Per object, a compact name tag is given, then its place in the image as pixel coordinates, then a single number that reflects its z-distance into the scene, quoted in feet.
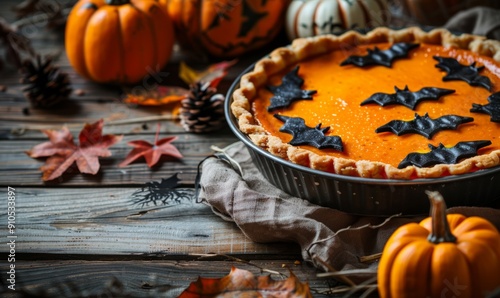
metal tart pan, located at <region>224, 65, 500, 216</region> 6.37
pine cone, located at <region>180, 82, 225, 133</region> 9.34
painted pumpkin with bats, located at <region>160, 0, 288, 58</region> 10.82
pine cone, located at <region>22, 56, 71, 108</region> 10.25
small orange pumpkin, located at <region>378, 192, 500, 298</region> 5.28
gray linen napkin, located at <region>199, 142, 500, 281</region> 6.50
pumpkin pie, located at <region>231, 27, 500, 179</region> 6.79
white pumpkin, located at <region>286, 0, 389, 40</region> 10.68
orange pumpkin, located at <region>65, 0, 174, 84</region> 10.18
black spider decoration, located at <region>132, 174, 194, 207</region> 8.00
